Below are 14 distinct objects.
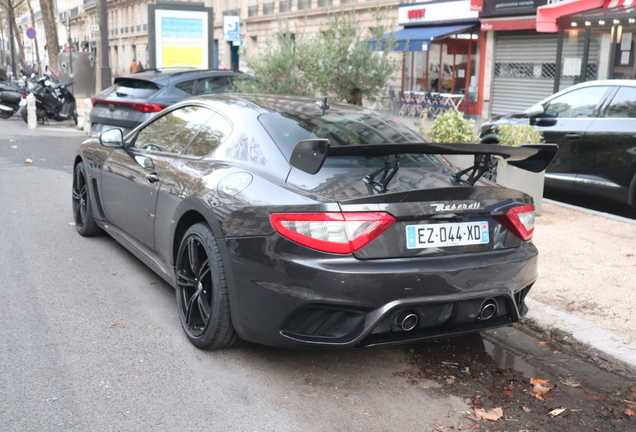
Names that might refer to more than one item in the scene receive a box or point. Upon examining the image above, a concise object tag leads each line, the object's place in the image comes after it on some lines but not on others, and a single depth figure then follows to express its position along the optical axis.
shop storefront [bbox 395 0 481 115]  24.86
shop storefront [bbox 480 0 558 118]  21.97
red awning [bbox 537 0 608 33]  16.98
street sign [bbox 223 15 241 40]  21.28
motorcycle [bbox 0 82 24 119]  19.13
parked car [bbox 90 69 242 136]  10.81
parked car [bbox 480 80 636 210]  8.05
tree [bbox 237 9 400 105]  10.30
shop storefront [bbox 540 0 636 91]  16.89
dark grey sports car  3.39
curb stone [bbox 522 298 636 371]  4.10
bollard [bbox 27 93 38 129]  17.70
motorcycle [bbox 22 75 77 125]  18.31
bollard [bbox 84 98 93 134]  17.30
